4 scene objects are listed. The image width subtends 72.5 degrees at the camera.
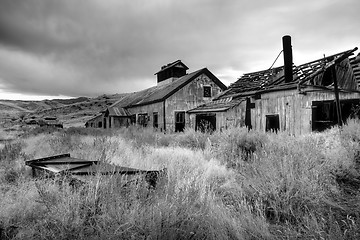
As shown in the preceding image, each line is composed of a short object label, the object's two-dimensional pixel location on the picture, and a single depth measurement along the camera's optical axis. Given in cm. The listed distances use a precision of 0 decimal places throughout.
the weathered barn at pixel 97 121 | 2922
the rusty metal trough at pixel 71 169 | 429
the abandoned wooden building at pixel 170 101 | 2064
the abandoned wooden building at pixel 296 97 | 1027
